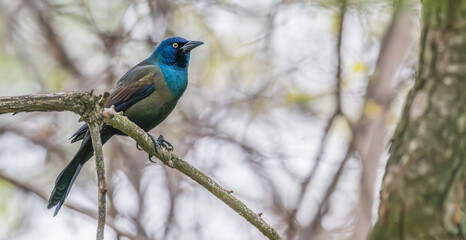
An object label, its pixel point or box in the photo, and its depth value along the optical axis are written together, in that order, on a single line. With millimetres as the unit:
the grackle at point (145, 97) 8414
